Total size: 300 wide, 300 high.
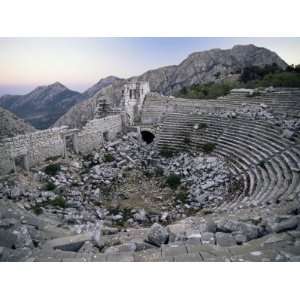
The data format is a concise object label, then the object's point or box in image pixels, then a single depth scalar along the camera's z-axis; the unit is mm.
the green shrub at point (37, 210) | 8902
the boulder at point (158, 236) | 6293
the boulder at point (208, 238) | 6039
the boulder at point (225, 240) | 5909
